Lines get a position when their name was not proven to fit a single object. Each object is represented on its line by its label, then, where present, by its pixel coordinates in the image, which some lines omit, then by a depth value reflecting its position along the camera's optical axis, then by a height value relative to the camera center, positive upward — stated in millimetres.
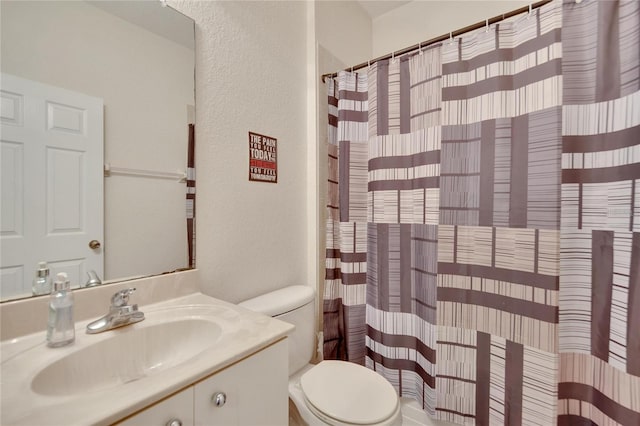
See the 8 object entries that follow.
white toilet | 985 -722
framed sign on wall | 1310 +241
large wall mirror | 736 +207
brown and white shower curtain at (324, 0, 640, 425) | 989 -34
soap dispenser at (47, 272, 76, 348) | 688 -285
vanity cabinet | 544 -436
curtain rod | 1091 +790
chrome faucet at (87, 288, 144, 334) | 762 -321
